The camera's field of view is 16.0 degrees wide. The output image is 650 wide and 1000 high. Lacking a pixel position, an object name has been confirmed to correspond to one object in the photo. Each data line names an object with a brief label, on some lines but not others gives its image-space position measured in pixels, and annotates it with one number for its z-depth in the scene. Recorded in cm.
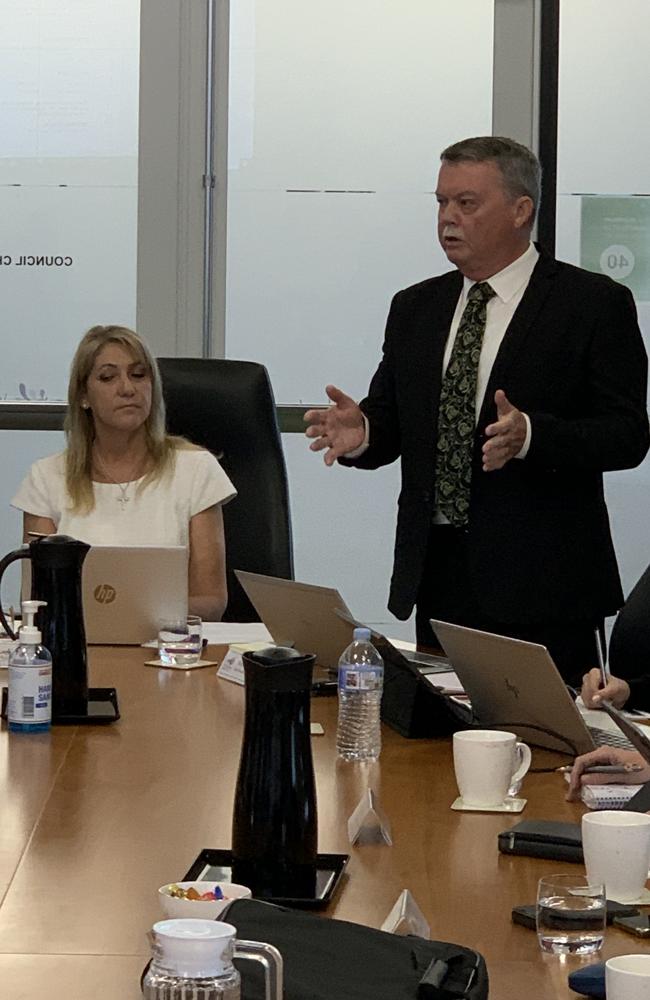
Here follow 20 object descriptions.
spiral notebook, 274
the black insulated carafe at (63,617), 325
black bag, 200
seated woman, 466
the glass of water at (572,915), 222
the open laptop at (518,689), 292
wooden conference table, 220
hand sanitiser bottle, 311
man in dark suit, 440
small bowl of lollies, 219
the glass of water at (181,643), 376
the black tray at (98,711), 324
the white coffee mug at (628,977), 198
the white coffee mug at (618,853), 235
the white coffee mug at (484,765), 273
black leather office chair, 485
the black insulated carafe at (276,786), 234
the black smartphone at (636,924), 227
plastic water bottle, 305
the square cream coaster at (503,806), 276
